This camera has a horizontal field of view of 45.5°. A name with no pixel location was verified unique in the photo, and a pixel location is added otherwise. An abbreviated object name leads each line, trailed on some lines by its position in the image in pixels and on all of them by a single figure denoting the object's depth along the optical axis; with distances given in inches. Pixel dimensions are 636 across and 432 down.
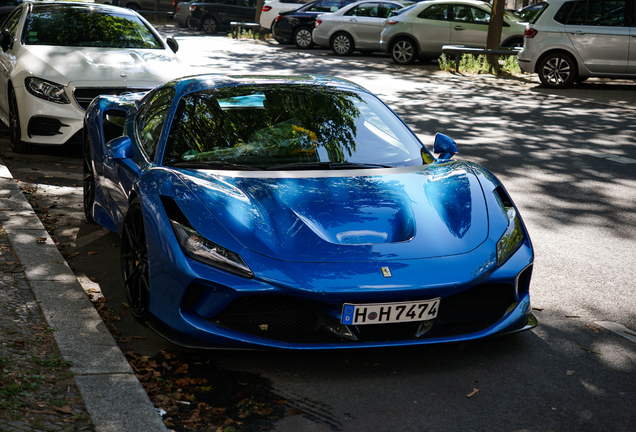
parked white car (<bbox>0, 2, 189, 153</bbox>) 323.0
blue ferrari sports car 138.3
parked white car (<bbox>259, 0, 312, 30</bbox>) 1064.2
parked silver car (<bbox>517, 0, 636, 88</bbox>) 581.6
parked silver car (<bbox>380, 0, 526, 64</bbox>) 768.3
